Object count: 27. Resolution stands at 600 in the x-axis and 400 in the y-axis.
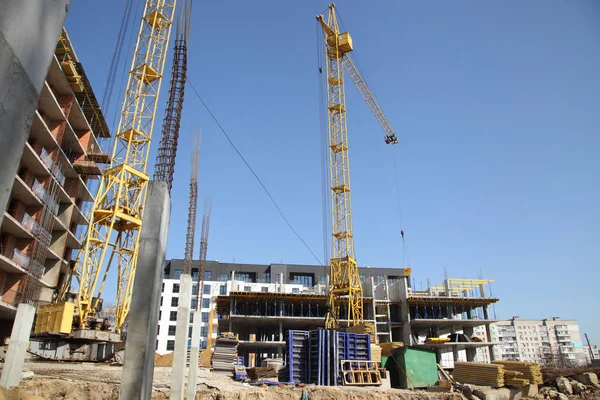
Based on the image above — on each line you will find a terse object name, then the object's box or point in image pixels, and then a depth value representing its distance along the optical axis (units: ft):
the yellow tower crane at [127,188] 101.35
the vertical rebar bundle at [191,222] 163.02
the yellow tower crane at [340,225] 159.84
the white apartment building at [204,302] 237.66
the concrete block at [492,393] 73.61
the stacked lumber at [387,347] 105.29
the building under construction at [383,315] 178.09
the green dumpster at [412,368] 84.02
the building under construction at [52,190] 102.94
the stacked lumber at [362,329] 132.03
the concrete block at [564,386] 84.99
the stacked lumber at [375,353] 87.19
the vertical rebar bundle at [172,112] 53.06
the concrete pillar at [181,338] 40.86
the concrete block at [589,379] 88.17
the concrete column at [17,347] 41.96
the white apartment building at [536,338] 441.68
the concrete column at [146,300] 26.43
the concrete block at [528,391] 79.87
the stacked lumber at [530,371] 81.61
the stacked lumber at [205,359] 130.01
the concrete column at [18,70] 9.06
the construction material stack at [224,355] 89.45
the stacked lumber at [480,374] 80.07
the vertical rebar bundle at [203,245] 155.94
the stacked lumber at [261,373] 82.84
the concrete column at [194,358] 49.80
